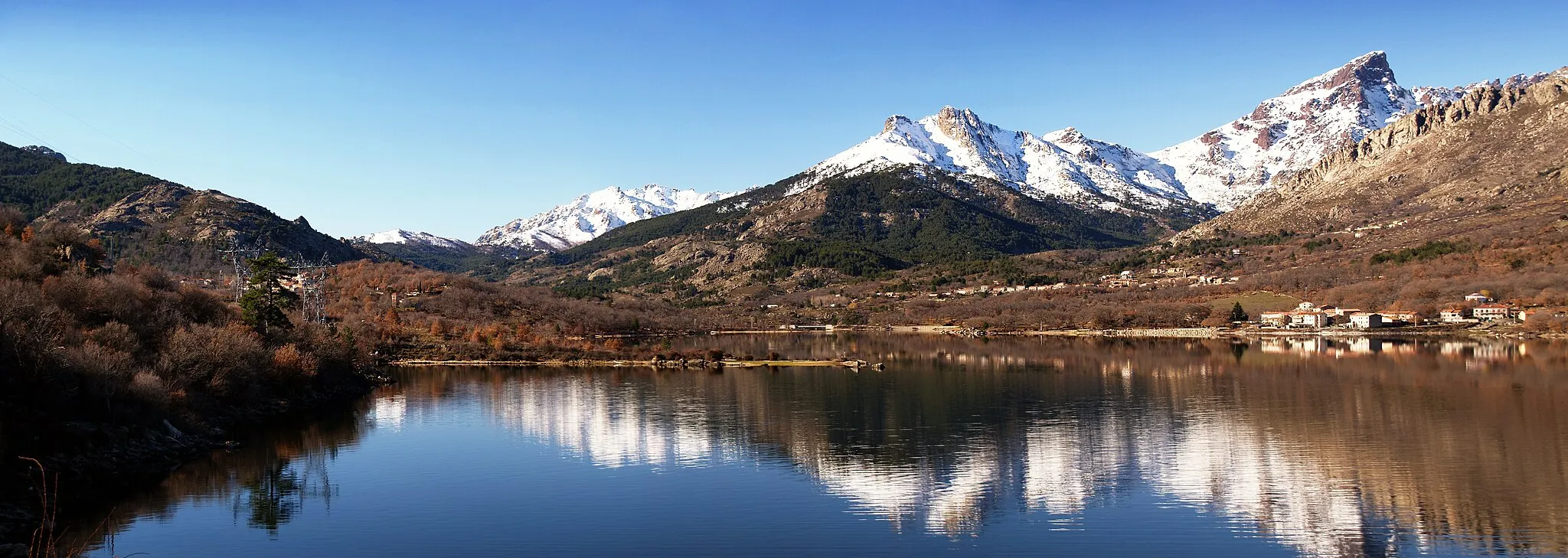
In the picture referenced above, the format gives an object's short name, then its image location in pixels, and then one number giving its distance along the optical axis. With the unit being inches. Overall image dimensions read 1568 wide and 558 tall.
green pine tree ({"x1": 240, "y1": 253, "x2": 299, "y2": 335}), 2711.6
